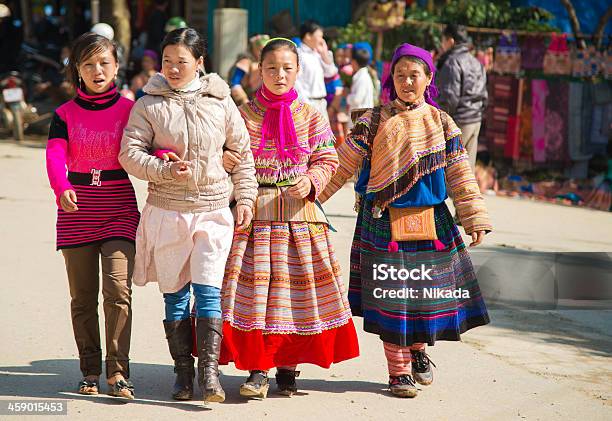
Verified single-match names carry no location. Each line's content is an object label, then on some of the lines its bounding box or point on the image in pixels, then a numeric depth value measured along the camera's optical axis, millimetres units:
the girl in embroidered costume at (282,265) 10055
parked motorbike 31516
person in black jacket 19250
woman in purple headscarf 10430
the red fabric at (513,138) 27453
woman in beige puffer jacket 9687
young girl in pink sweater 9836
